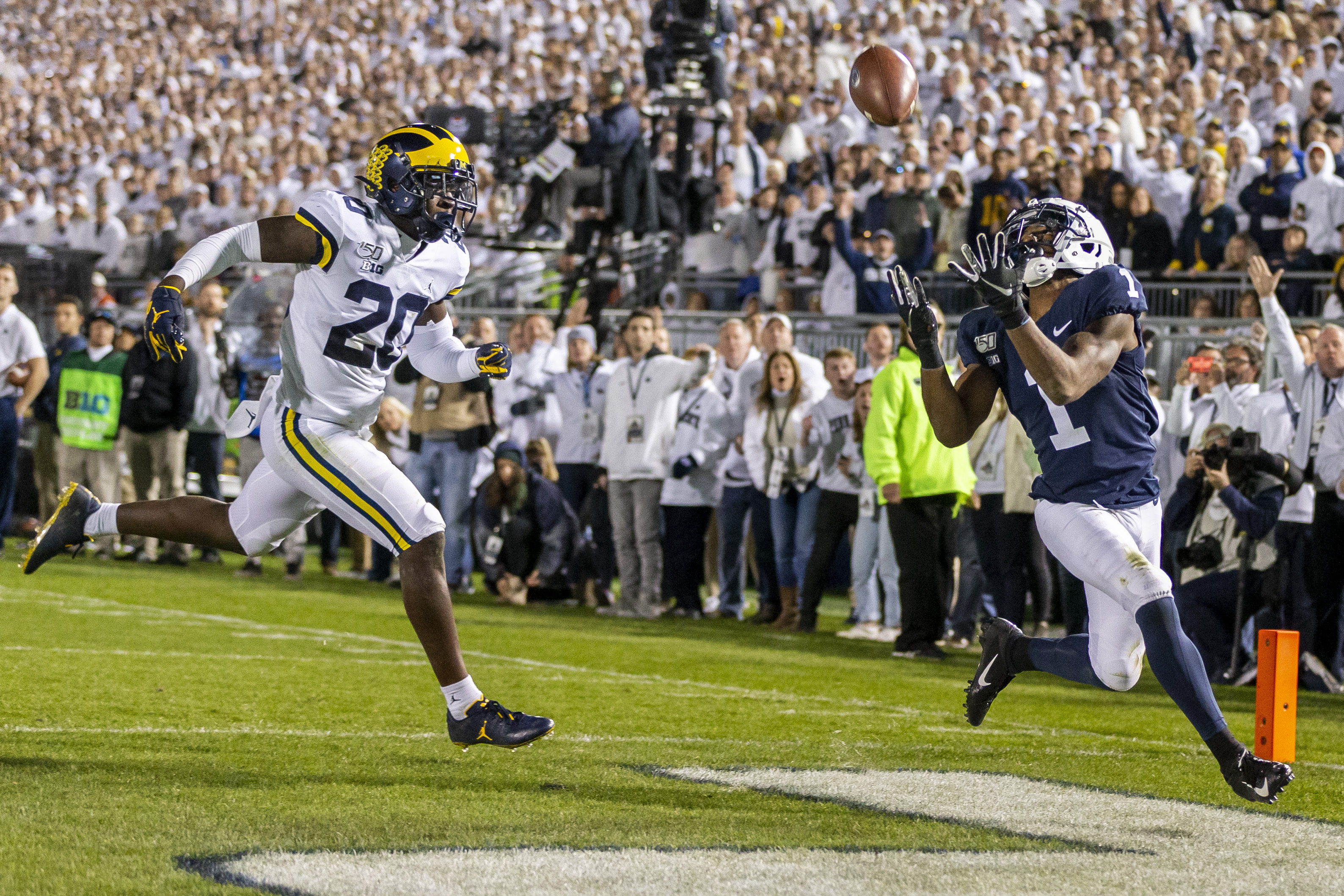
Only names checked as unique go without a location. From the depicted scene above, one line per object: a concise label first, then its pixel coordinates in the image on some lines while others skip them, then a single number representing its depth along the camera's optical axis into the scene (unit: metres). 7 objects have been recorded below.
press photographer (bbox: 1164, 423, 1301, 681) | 16.66
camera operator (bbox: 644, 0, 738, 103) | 29.98
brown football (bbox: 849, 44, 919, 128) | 15.66
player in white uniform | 10.63
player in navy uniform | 9.39
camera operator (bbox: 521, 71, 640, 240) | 31.06
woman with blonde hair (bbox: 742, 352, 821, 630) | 21.86
